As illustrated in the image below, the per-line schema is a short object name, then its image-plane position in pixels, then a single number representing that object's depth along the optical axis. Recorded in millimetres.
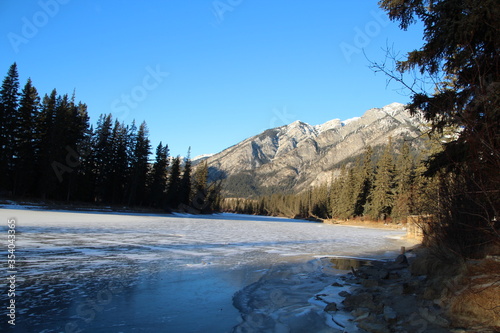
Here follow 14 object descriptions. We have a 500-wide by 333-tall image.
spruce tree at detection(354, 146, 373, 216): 66562
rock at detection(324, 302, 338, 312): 5750
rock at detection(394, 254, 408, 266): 10309
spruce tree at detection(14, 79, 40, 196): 33625
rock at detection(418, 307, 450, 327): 4344
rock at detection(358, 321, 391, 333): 4498
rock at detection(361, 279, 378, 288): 7346
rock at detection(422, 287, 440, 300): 5435
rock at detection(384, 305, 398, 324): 4816
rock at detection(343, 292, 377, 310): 5766
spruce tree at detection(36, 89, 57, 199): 35128
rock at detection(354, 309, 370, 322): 5088
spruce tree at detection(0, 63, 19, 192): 31781
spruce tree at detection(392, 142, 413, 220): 49738
